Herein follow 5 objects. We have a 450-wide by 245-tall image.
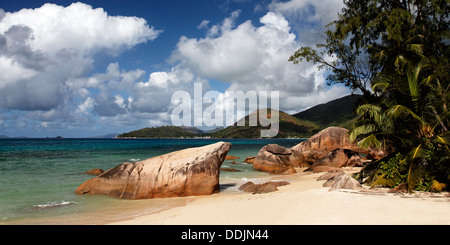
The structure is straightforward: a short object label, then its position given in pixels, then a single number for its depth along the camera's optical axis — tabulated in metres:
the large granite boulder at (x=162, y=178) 12.17
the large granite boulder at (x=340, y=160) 22.84
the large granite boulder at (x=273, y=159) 24.11
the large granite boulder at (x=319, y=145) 26.91
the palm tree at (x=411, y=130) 9.05
